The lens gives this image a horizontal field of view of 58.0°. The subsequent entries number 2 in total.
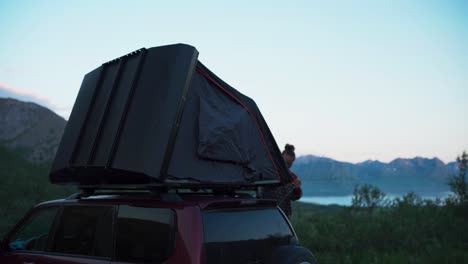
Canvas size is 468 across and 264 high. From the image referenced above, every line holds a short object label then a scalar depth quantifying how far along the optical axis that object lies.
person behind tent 6.56
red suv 3.26
